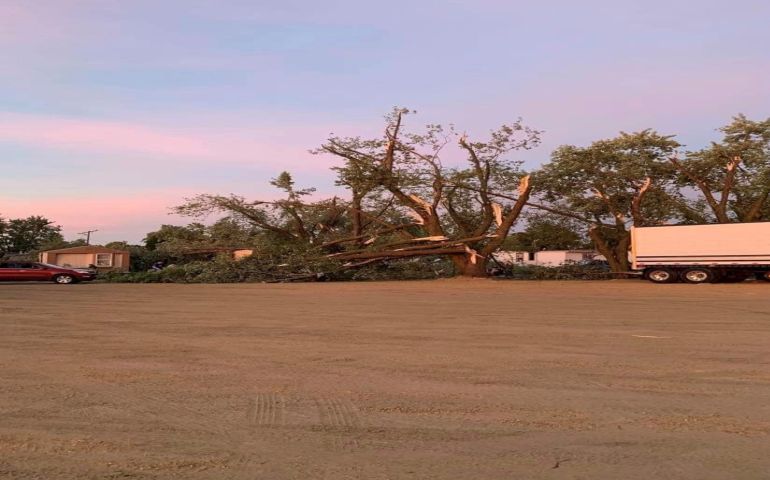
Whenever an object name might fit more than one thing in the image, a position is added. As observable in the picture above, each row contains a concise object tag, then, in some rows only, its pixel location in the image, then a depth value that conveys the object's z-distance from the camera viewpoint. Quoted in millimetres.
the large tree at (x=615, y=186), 37375
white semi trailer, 32094
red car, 34656
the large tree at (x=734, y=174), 35438
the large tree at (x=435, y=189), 38031
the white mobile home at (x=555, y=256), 67100
